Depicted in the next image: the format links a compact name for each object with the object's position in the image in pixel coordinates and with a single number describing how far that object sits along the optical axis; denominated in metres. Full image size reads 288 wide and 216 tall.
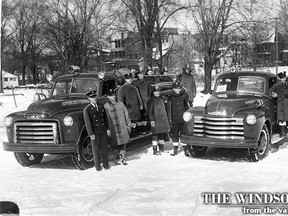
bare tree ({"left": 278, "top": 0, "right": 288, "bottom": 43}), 55.28
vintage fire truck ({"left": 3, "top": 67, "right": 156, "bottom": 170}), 8.34
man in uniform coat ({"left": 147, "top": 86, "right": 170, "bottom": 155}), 9.91
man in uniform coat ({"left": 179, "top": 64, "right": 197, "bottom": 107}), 13.87
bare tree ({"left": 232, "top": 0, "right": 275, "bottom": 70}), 27.33
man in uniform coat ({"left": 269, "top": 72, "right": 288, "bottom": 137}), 10.62
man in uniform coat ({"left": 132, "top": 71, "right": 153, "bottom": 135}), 11.01
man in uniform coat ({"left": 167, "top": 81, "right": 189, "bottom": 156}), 9.87
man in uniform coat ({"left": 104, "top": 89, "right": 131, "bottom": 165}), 8.78
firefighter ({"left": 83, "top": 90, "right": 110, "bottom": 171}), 8.23
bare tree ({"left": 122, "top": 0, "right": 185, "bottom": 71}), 25.02
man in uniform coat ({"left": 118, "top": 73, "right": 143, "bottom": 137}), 10.07
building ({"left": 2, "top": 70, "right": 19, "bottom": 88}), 94.88
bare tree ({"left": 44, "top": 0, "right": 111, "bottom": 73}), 33.97
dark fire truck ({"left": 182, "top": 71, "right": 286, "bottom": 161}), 8.62
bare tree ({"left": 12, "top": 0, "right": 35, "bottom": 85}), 54.27
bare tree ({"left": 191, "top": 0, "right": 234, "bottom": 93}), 27.54
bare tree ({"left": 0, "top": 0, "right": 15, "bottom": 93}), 47.94
